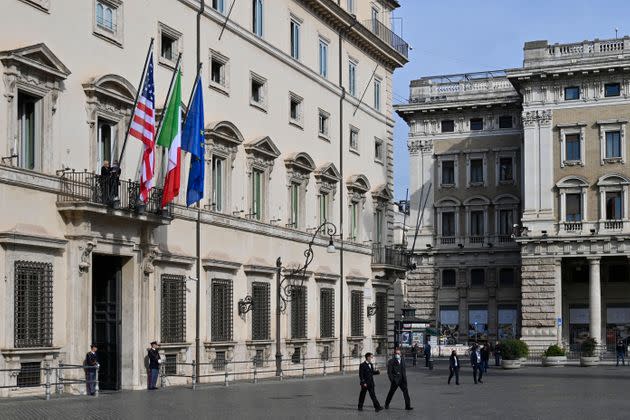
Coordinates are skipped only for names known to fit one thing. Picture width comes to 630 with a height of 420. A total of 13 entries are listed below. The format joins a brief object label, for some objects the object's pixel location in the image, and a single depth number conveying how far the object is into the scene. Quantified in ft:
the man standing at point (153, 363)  110.83
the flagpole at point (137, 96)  104.63
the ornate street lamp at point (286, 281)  143.23
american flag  105.40
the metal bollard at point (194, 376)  116.78
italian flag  111.21
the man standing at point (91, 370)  100.73
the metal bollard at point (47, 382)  92.25
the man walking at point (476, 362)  150.41
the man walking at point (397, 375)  94.17
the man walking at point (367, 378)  91.91
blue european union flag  117.50
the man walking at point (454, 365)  145.98
